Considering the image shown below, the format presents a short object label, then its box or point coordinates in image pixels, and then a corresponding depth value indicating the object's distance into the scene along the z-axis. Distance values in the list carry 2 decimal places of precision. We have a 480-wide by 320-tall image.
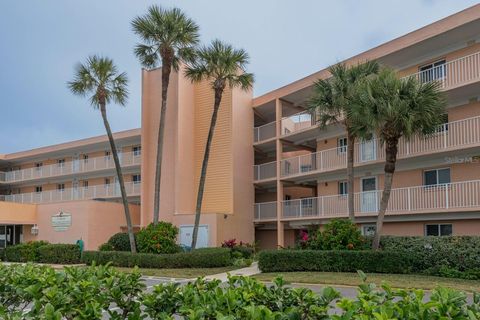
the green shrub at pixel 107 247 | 26.62
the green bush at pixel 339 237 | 19.83
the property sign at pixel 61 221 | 32.47
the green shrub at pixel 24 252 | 28.66
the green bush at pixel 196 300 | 3.72
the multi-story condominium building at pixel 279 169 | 20.72
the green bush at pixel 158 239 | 23.59
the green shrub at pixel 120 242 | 26.34
